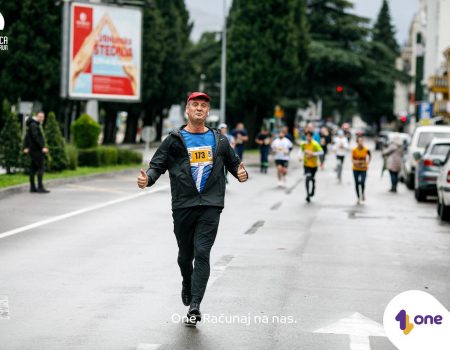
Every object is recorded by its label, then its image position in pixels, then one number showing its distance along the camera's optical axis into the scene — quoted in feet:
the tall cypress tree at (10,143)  89.25
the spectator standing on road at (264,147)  118.42
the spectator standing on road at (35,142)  72.08
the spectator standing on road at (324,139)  130.52
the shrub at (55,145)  94.99
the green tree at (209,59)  231.50
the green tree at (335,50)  233.35
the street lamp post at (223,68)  183.11
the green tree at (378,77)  237.45
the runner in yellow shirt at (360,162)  76.28
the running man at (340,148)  106.52
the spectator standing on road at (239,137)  117.77
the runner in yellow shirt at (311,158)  75.87
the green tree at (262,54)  197.88
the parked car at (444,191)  59.41
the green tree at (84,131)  114.73
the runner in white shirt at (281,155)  91.81
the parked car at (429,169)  77.97
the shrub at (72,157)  102.18
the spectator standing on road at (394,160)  90.58
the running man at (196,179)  25.89
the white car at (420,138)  93.25
